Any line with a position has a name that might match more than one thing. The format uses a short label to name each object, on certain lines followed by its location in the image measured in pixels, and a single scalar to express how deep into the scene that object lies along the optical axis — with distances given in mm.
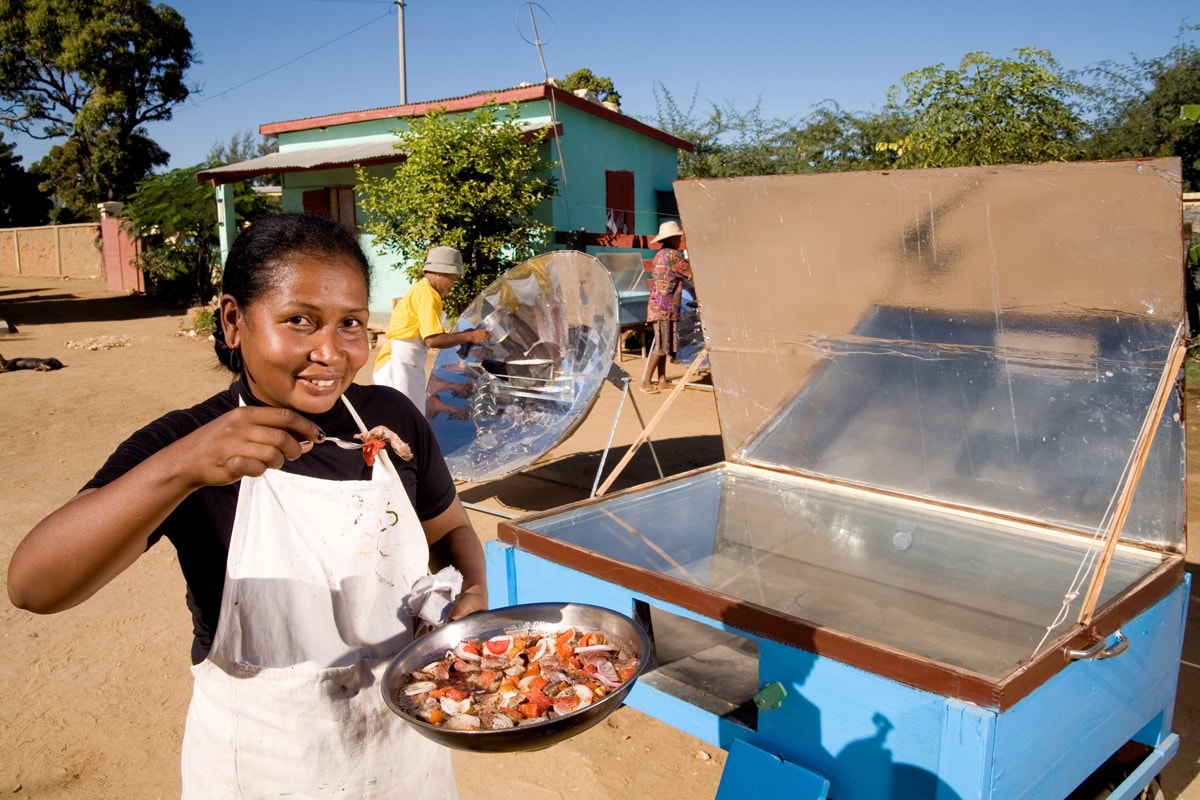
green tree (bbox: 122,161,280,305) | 17219
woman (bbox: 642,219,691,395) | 9094
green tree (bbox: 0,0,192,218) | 24766
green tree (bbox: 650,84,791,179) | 19172
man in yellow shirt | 5227
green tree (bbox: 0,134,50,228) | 30391
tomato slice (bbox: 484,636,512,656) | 1656
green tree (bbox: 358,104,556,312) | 10961
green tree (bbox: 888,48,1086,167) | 9430
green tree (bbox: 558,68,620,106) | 23422
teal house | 12281
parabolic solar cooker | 4988
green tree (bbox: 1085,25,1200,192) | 14867
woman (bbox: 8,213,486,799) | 1354
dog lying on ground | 10836
